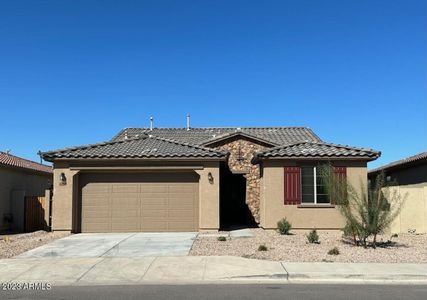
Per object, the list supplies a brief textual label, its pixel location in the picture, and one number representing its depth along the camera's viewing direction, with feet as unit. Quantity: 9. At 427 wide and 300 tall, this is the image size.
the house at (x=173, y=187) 66.39
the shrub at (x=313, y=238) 53.72
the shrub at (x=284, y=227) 62.95
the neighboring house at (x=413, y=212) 66.39
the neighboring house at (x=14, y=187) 79.20
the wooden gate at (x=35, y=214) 77.30
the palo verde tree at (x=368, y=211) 51.47
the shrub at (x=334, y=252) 46.39
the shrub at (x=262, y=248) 48.73
